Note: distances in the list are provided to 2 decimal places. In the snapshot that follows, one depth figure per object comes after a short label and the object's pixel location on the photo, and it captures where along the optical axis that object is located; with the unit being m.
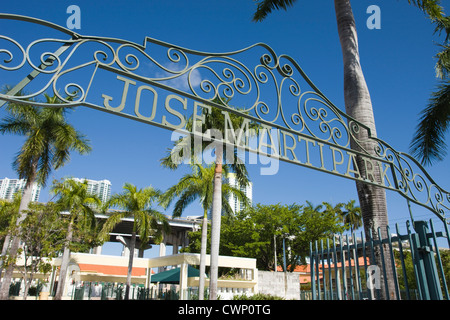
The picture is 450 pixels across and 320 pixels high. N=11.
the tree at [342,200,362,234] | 39.81
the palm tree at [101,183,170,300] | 21.28
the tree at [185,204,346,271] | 31.70
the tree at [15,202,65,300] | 15.66
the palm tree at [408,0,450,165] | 7.48
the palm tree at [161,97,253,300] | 15.56
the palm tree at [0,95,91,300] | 14.99
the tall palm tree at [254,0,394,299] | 6.06
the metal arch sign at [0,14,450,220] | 3.15
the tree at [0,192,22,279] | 21.22
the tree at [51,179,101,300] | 18.47
